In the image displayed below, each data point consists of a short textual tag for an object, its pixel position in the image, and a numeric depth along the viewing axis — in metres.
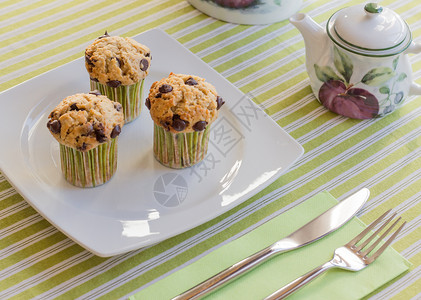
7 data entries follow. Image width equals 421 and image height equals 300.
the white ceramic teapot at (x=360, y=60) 0.85
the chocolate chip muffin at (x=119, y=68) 0.85
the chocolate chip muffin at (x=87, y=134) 0.79
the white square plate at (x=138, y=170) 0.78
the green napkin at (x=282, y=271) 0.75
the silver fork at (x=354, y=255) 0.75
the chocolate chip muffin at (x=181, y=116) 0.82
